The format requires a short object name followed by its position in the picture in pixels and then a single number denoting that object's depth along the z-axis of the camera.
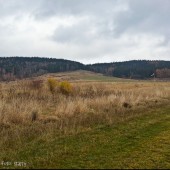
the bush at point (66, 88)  34.10
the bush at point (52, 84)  35.15
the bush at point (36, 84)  33.47
